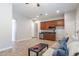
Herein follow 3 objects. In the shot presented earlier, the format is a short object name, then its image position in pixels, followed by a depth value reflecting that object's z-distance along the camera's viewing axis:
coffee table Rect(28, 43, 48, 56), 1.45
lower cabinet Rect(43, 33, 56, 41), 3.76
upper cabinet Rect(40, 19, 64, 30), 3.86
